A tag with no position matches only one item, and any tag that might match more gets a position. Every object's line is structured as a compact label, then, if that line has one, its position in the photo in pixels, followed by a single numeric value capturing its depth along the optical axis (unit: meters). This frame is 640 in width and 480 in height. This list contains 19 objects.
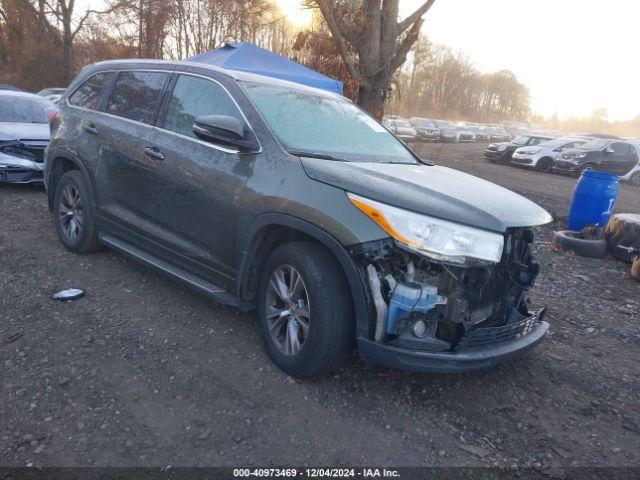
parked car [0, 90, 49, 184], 7.15
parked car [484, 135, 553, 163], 21.19
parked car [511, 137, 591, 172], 19.06
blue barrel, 7.07
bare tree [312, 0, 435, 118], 10.51
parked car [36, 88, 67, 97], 21.08
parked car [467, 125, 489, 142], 41.72
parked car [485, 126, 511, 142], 43.41
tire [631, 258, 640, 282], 5.63
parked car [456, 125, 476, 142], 38.97
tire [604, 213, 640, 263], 6.15
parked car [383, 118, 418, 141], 29.23
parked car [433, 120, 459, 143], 36.28
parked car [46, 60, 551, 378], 2.58
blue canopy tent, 10.51
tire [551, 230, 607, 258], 6.39
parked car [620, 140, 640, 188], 17.00
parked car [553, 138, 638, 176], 16.91
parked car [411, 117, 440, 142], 34.51
